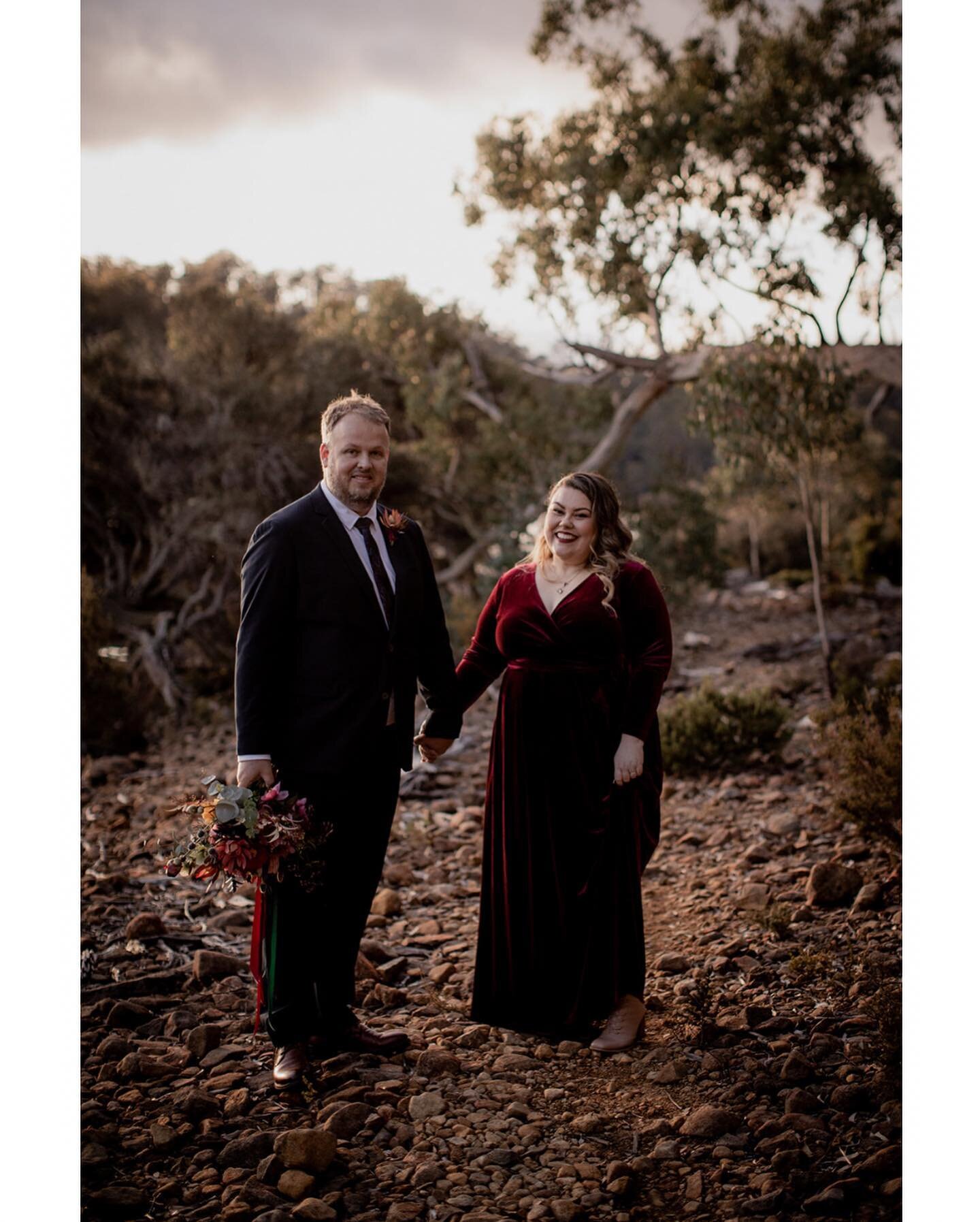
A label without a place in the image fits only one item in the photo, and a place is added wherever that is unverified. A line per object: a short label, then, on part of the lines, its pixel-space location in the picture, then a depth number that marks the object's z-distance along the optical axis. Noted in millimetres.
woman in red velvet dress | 3346
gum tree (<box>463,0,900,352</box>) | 8266
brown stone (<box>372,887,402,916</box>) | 4766
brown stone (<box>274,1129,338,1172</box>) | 2604
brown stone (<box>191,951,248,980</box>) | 3875
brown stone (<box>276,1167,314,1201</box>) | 2520
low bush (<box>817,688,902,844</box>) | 4719
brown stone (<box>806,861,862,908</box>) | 4262
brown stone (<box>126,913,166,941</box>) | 4266
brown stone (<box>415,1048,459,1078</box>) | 3131
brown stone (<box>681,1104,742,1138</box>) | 2732
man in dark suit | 3029
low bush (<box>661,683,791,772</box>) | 6773
